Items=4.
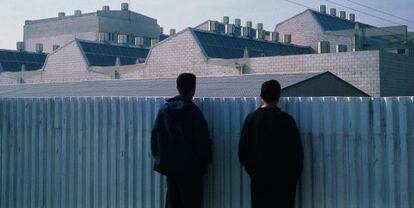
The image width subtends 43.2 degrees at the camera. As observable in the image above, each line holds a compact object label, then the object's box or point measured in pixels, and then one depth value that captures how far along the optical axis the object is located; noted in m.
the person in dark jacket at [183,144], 4.70
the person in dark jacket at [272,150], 4.31
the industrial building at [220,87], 16.59
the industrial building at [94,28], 53.66
